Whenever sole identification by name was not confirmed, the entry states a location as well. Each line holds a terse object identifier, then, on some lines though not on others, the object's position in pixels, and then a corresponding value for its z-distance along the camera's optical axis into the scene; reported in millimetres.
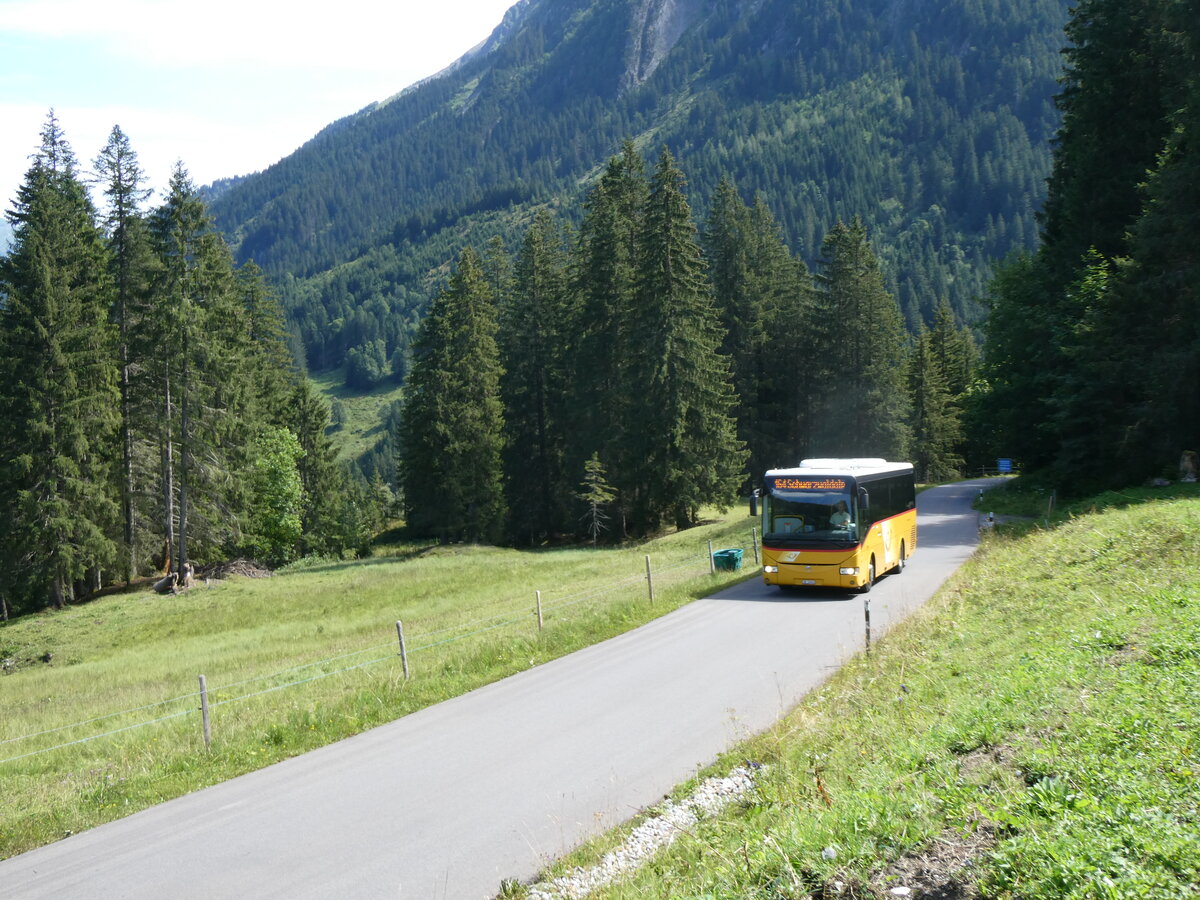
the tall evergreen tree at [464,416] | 51156
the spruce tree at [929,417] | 70562
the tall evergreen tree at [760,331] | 62969
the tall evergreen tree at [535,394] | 56969
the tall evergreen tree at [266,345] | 53969
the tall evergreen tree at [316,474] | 60188
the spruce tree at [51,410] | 34938
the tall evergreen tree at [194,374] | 37656
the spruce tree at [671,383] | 46219
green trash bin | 25875
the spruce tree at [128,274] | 39531
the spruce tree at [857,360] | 59750
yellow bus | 20500
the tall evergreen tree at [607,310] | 50031
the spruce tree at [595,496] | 46562
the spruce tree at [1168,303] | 26391
